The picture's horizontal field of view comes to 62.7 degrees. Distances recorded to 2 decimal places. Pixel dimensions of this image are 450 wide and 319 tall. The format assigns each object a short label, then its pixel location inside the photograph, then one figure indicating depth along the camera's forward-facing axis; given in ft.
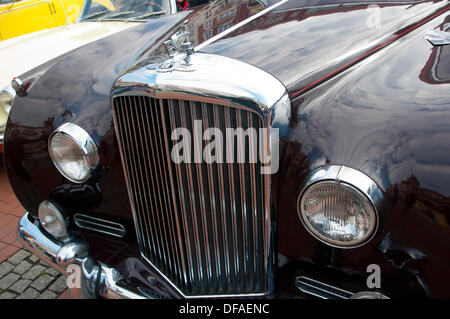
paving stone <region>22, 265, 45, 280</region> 8.49
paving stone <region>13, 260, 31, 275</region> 8.68
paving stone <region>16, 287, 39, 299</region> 7.93
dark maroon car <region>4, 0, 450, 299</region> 3.97
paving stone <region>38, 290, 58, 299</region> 7.91
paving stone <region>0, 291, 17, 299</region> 7.91
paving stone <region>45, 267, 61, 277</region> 8.51
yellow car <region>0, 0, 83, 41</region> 19.92
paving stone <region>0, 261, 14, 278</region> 8.68
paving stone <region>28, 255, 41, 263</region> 9.01
